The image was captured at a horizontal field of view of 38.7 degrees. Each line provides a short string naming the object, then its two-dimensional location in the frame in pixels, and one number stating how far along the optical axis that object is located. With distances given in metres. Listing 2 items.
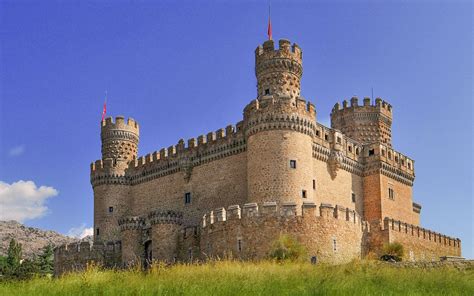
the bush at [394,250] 32.01
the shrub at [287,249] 26.42
